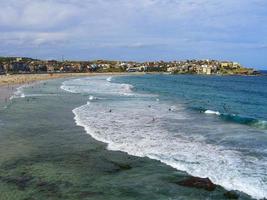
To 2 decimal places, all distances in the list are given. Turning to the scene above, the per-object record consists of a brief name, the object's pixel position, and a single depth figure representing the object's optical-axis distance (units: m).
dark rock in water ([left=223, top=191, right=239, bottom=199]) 17.97
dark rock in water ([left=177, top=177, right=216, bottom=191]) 19.05
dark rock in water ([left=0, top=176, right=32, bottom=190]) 19.14
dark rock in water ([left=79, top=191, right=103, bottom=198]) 18.02
